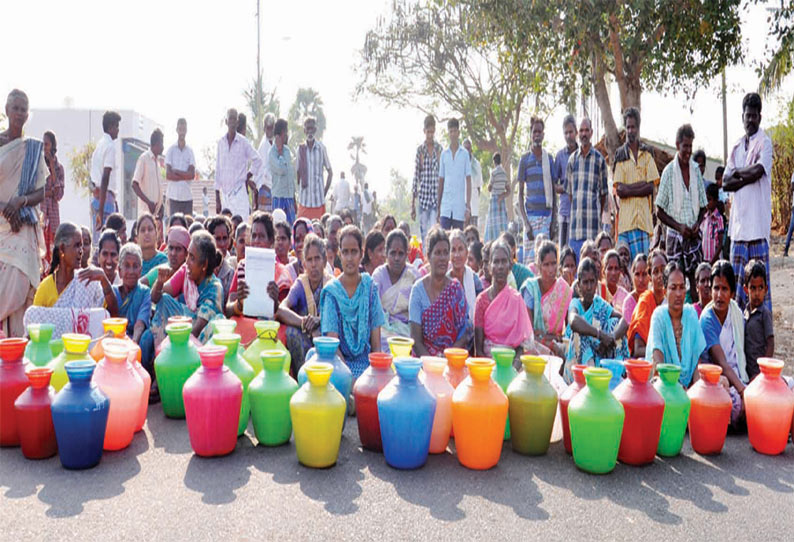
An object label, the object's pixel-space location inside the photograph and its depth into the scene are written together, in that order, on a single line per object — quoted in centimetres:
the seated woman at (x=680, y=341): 412
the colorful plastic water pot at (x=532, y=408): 340
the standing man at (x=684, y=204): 600
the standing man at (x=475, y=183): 862
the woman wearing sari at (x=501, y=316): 460
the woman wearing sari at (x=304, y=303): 454
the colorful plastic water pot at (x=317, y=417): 311
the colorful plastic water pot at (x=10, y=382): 331
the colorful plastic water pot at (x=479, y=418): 321
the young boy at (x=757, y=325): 429
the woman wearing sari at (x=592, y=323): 430
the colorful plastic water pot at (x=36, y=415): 312
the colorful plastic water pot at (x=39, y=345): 366
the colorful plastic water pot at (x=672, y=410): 344
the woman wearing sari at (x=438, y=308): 448
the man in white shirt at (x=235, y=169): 802
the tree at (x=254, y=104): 2894
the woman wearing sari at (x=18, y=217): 481
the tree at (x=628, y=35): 869
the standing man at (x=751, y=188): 543
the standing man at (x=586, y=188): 699
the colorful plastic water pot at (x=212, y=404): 320
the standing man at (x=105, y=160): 778
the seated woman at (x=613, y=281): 520
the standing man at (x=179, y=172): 820
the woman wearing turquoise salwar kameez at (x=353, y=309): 420
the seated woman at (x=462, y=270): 498
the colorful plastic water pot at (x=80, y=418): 301
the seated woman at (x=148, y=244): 541
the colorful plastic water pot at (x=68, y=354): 340
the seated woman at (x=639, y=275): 529
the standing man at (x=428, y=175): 850
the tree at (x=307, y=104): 4125
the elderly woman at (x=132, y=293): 459
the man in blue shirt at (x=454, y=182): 828
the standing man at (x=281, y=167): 844
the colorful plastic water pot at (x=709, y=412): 351
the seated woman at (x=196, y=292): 448
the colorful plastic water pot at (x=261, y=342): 397
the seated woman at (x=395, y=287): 481
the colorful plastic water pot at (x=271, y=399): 340
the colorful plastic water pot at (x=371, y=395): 342
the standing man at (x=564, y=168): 750
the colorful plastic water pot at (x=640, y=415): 328
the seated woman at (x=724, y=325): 420
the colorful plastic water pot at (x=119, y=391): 334
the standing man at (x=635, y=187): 648
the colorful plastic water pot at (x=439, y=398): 342
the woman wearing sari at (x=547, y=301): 505
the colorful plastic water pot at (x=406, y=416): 313
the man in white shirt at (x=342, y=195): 1549
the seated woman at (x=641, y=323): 475
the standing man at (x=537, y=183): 790
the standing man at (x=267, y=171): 820
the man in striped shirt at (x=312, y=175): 883
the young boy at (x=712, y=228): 688
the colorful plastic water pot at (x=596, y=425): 316
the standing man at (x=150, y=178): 797
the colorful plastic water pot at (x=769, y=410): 355
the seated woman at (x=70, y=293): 429
